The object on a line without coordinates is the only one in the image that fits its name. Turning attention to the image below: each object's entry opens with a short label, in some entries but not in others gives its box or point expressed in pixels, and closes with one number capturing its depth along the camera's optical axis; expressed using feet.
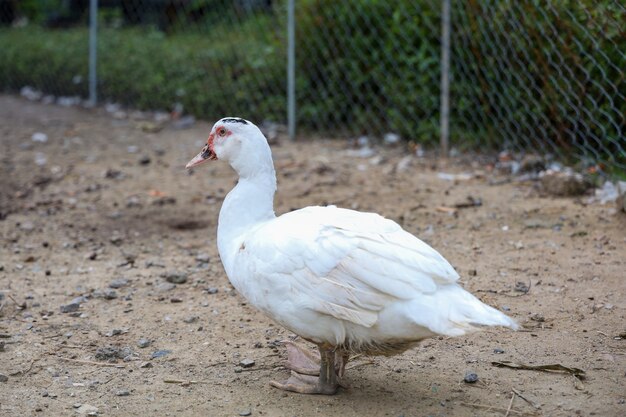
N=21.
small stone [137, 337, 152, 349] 11.71
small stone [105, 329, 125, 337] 12.13
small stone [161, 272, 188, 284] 14.25
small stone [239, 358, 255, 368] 11.01
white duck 9.10
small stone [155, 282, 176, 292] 13.89
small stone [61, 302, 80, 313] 12.97
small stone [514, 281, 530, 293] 13.23
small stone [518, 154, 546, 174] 19.30
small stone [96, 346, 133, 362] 11.30
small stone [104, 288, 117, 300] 13.51
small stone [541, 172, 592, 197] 17.58
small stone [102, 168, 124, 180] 21.24
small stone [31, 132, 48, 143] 25.72
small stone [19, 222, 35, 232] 17.25
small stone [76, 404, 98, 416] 9.66
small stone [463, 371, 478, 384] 10.29
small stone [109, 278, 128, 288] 14.02
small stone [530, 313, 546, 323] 12.08
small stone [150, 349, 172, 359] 11.39
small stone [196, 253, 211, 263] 15.23
